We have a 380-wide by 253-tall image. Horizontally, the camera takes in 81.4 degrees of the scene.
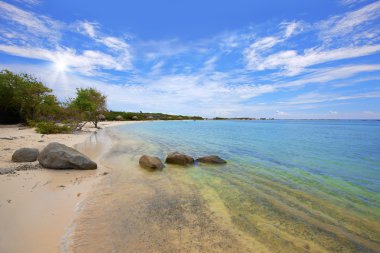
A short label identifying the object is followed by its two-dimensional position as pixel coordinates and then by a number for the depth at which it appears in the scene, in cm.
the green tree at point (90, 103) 3425
